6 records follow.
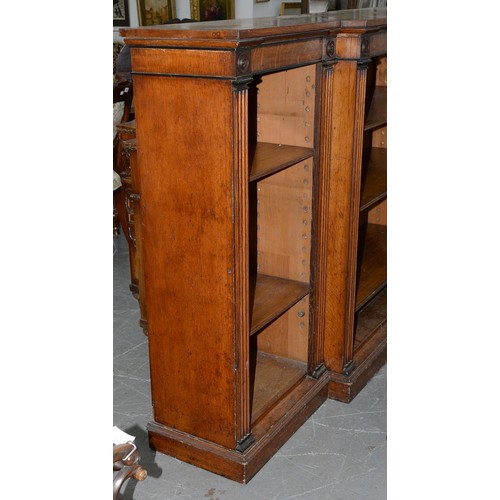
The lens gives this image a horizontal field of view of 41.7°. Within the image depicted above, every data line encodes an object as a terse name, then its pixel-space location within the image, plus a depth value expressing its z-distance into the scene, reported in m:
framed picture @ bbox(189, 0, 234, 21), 7.24
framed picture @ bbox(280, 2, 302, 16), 7.93
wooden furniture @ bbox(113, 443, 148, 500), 1.12
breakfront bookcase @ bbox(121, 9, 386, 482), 2.00
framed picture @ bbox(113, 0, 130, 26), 7.27
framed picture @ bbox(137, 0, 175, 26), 7.20
